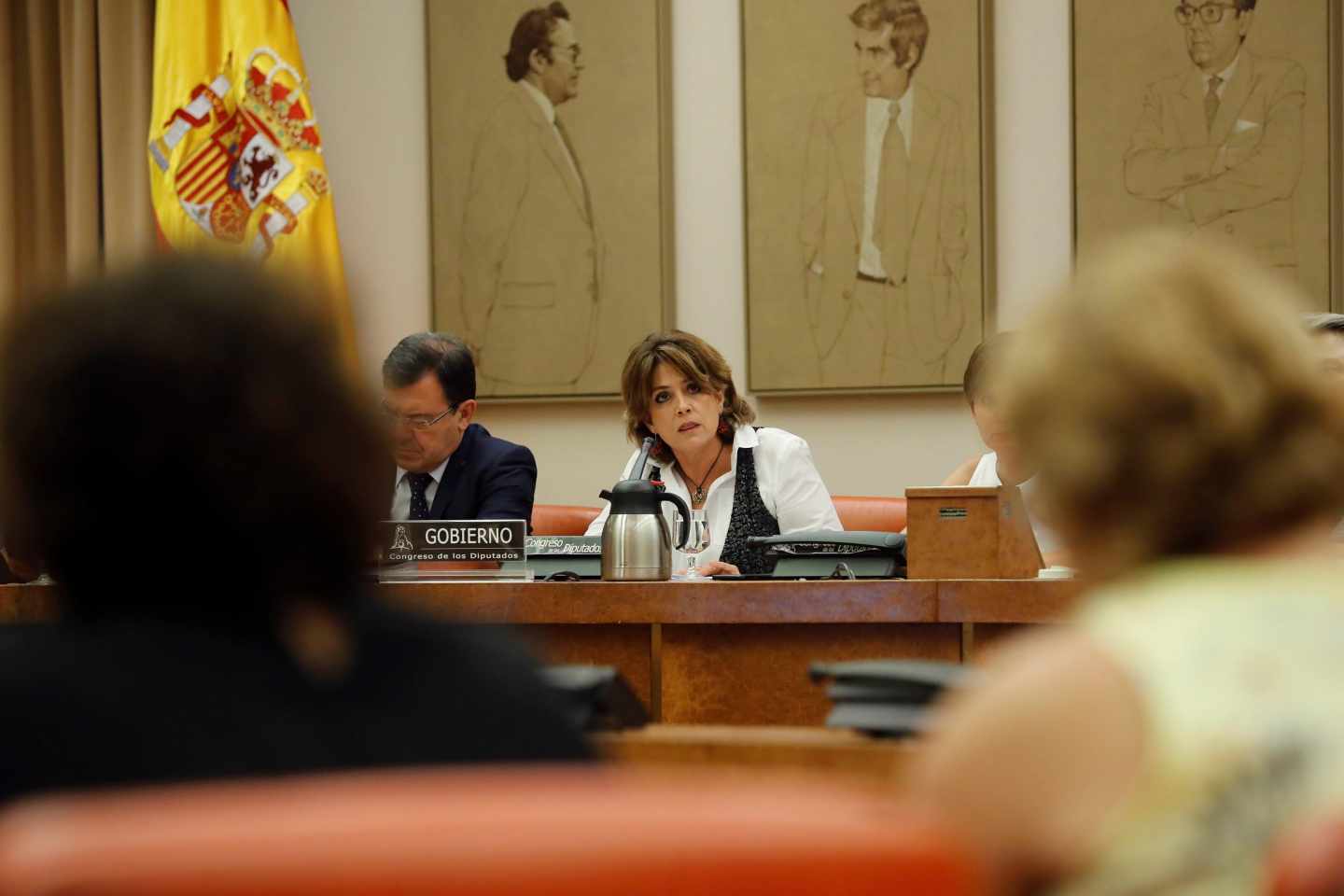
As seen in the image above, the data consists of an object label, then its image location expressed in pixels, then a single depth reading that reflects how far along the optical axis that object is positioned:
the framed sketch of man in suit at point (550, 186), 10.34
